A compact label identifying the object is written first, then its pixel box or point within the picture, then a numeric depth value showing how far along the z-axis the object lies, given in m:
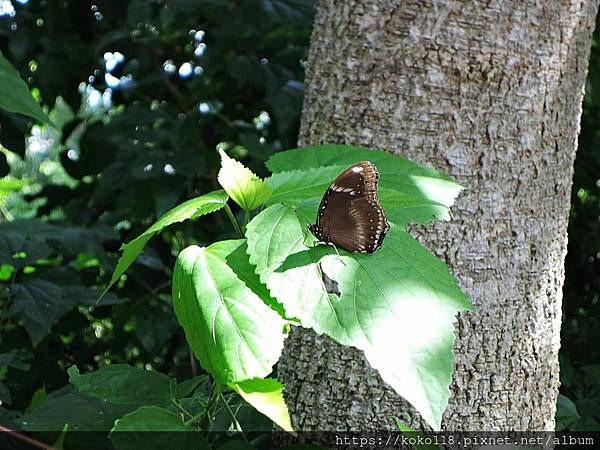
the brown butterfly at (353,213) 0.81
